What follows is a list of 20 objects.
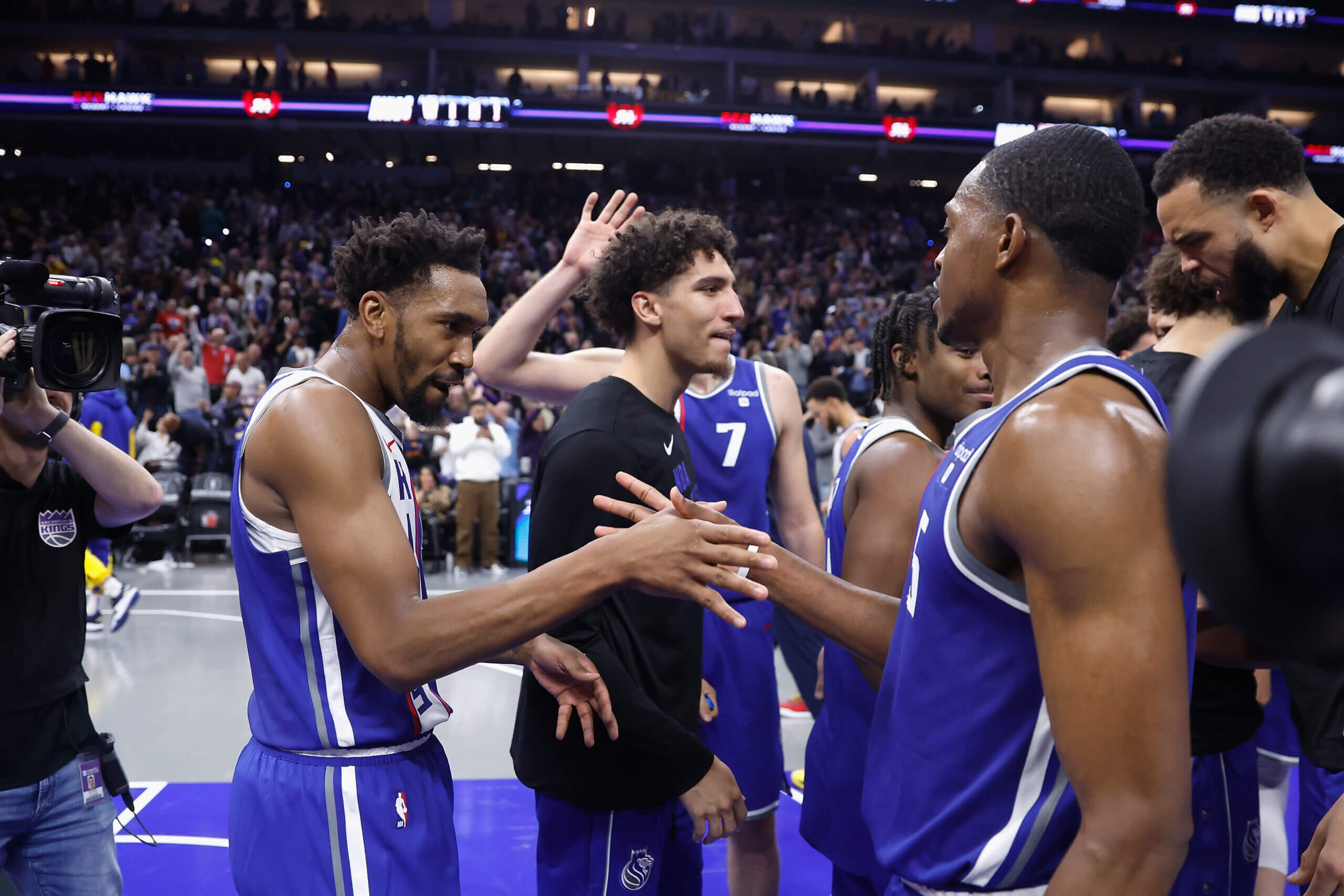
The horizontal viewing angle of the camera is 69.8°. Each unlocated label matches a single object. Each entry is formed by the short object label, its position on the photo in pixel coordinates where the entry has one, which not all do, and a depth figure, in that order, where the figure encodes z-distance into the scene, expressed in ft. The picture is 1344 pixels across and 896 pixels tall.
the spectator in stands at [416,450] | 34.68
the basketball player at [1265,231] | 7.00
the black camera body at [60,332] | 7.41
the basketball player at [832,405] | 25.63
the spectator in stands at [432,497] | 33.09
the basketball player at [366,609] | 5.52
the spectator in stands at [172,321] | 46.47
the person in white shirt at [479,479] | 32.14
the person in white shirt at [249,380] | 39.01
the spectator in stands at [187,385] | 38.40
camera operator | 7.73
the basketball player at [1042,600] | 3.71
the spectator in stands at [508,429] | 34.91
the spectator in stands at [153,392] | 37.47
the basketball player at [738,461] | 10.11
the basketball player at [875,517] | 7.63
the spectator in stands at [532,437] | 36.14
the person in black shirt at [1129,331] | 13.94
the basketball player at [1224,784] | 7.06
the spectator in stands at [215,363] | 42.39
